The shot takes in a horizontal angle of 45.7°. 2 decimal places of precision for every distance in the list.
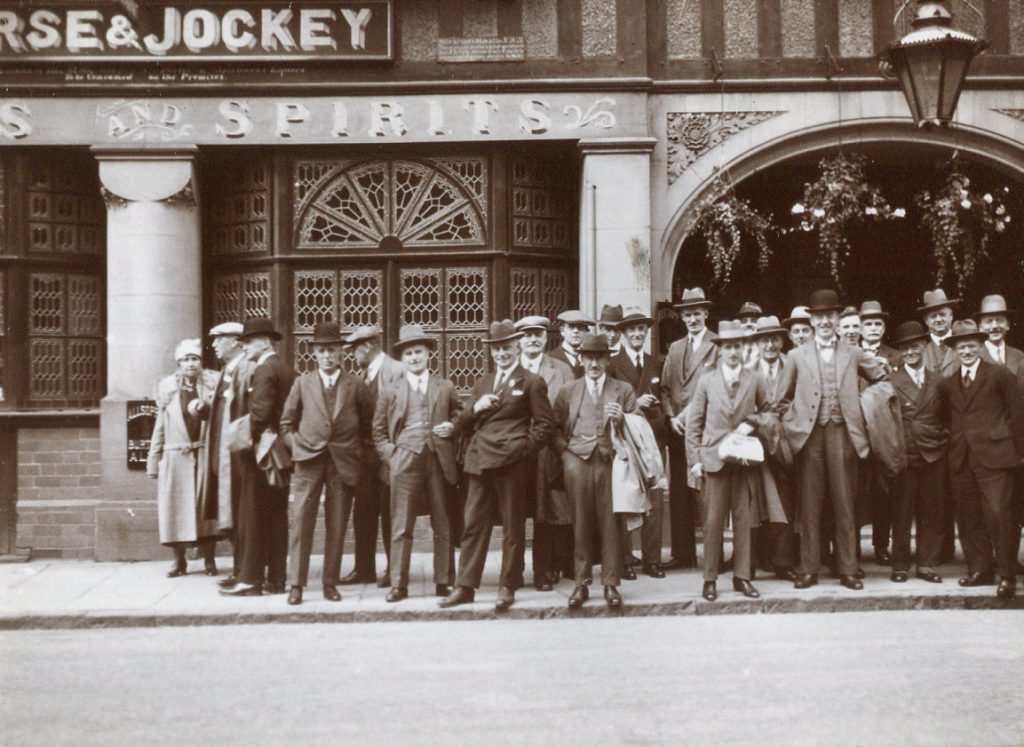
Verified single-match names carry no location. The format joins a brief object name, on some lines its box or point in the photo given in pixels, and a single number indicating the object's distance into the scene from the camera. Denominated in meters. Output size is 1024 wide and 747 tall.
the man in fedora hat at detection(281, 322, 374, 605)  9.95
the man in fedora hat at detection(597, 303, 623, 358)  11.34
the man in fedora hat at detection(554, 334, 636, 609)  9.56
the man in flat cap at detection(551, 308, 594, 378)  11.05
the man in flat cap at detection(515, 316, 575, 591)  10.17
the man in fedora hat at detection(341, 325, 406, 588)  10.59
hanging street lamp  10.00
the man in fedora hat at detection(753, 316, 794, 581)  10.52
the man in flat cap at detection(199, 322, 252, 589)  10.52
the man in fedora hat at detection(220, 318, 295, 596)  10.16
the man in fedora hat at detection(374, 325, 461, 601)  9.88
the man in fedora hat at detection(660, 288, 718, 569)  11.03
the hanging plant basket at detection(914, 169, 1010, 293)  13.16
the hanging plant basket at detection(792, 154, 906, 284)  13.05
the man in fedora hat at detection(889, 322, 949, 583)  10.56
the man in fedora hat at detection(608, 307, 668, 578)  10.99
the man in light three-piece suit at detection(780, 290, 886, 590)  10.20
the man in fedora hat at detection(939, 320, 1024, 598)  10.02
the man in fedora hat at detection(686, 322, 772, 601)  9.91
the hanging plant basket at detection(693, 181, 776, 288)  13.06
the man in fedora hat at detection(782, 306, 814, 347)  11.40
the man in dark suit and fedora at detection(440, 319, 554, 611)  9.61
